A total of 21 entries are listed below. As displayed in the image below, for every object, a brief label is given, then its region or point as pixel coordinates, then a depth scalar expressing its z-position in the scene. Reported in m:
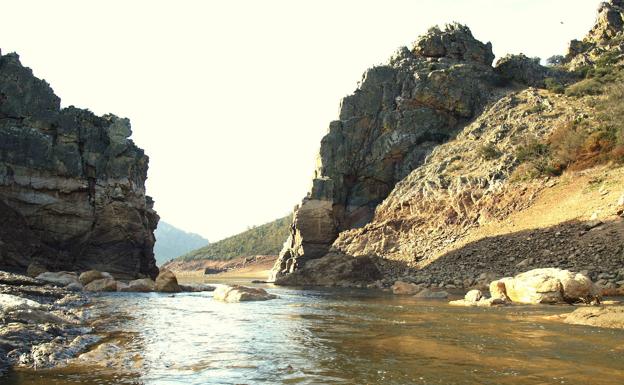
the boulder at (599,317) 15.20
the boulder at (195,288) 40.33
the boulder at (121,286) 37.31
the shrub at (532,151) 49.94
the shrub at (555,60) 95.08
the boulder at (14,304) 13.31
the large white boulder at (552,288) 22.34
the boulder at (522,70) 73.38
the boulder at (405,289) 35.28
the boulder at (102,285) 35.53
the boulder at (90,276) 37.63
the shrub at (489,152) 55.68
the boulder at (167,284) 38.41
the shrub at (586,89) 60.42
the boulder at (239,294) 28.78
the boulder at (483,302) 23.55
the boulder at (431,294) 30.60
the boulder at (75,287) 32.44
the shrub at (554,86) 65.48
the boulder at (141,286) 37.50
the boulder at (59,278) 33.55
